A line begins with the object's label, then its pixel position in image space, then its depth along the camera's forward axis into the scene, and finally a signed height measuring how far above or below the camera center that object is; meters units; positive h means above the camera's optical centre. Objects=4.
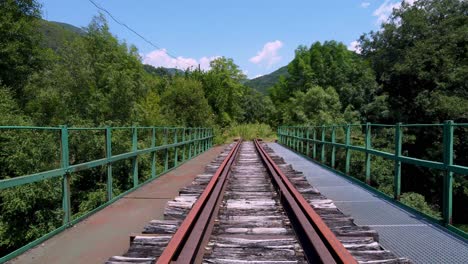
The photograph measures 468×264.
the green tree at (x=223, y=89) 49.28 +5.35
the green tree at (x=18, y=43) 22.83 +4.93
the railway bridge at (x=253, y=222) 3.60 -1.21
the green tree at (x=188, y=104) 34.72 +1.87
